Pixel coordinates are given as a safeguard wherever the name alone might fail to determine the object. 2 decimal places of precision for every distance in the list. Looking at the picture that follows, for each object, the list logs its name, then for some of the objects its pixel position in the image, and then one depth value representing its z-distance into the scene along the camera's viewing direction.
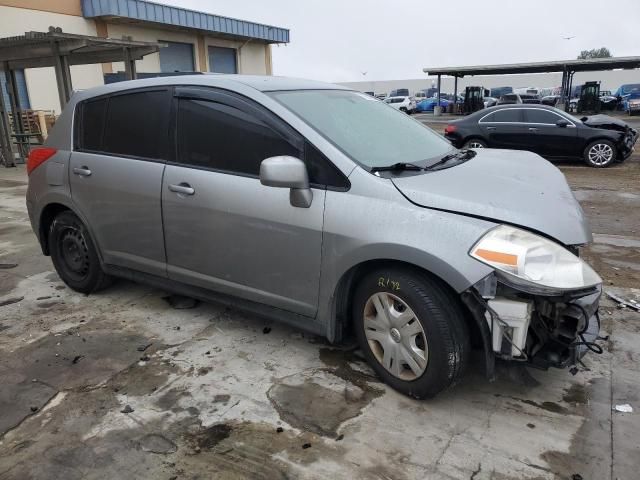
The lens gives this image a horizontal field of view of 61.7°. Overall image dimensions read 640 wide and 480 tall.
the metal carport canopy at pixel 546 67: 29.38
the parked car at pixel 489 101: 35.25
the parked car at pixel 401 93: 54.97
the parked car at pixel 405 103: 40.81
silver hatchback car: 2.65
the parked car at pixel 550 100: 34.75
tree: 98.50
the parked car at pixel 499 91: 49.20
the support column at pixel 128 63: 10.51
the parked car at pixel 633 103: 30.48
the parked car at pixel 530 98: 34.62
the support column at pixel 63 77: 10.98
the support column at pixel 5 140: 13.30
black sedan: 12.34
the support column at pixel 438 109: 36.72
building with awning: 16.42
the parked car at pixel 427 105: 42.41
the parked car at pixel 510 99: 32.02
